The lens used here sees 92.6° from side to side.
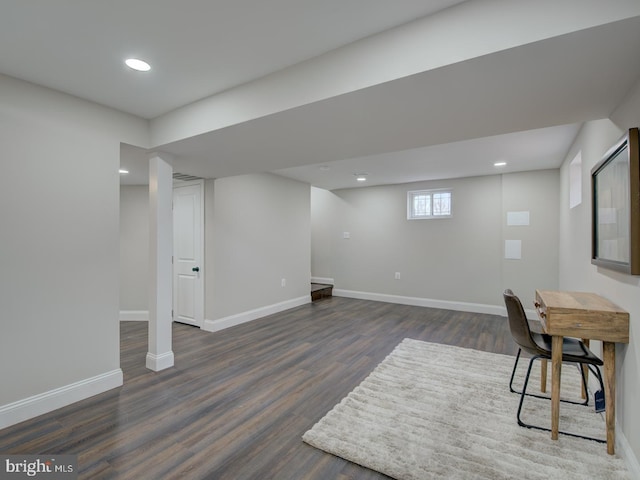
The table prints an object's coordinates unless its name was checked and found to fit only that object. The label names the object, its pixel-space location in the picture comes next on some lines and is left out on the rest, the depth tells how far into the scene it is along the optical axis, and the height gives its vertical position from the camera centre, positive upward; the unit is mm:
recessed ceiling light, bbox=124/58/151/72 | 1982 +1164
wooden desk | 1864 -571
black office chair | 2066 -786
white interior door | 4523 -207
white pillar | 3061 -245
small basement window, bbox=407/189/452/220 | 5910 +709
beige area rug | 1768 -1318
